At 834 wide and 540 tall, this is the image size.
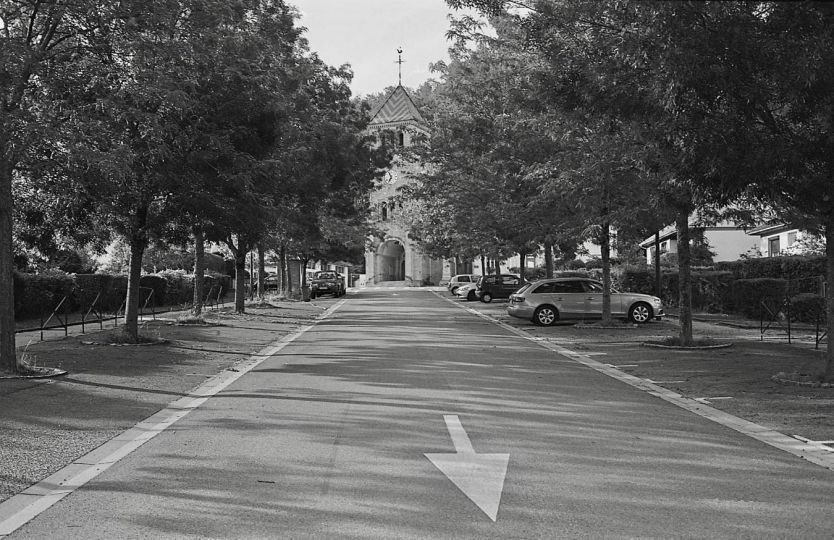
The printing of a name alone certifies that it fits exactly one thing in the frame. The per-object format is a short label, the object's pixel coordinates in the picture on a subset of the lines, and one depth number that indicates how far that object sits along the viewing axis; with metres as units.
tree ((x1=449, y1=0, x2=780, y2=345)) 9.78
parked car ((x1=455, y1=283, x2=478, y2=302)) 48.38
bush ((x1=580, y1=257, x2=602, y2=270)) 62.44
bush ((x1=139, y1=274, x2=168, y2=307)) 33.12
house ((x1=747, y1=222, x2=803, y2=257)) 38.41
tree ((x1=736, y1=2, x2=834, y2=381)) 9.30
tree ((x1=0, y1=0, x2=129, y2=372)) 11.31
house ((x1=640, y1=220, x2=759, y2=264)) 53.25
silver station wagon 25.77
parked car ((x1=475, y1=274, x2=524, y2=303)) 45.53
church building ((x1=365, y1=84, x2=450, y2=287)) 90.44
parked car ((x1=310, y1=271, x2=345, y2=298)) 54.66
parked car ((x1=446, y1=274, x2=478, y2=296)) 60.94
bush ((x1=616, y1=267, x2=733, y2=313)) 29.44
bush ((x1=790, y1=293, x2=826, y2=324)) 22.94
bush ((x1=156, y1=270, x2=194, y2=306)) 36.41
